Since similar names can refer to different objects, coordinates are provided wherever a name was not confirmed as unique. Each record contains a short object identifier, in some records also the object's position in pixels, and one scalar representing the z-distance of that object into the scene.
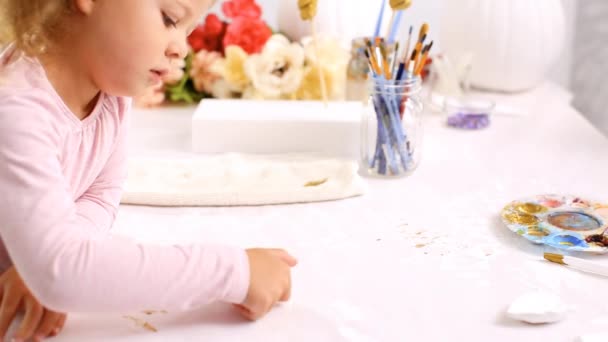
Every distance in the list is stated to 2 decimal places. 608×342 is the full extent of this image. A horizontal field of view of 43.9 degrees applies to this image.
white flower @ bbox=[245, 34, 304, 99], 1.20
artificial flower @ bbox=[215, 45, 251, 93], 1.23
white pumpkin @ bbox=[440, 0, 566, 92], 1.33
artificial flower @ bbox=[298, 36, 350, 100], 1.20
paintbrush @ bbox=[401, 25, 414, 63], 0.99
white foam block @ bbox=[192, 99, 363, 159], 1.06
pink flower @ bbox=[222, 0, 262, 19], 1.33
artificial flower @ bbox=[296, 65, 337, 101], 1.21
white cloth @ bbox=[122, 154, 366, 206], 0.89
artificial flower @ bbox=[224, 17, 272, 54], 1.27
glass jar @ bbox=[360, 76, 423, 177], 0.96
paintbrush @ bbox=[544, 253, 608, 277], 0.70
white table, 0.62
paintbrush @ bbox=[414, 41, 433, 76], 0.97
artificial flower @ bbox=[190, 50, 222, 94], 1.28
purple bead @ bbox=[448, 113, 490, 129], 1.21
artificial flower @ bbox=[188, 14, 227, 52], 1.31
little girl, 0.57
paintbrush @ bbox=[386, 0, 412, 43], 0.97
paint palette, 0.76
